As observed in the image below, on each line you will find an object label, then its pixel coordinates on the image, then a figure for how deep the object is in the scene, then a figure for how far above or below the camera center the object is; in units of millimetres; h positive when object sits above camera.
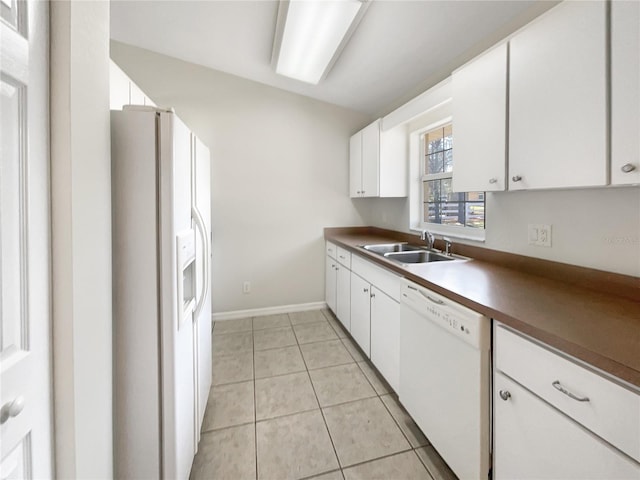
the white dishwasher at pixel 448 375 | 1072 -642
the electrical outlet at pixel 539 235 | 1457 -5
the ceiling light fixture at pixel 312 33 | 1725 +1458
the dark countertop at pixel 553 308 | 729 -272
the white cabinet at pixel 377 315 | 1758 -592
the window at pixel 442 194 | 2135 +369
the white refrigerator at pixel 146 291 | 973 -200
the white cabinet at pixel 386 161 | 2729 +733
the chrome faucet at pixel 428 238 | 2269 -29
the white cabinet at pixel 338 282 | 2641 -505
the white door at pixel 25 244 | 559 -20
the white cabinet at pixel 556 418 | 685 -532
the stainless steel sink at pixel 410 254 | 2102 -154
